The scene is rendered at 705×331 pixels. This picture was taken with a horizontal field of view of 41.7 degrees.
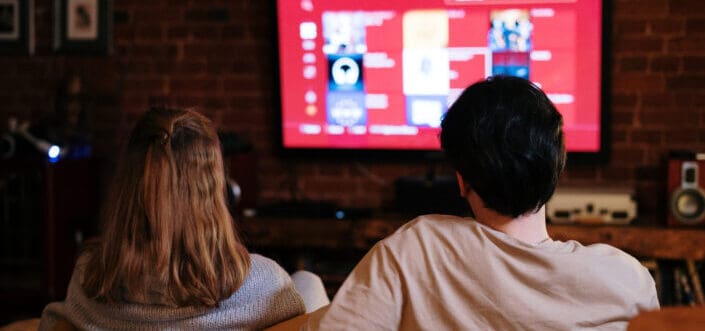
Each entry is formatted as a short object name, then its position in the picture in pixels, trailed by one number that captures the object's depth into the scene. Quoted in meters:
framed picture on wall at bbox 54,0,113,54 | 4.65
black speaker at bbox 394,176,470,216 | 4.00
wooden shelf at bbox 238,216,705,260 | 3.71
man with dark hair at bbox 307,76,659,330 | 1.44
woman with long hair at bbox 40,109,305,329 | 1.73
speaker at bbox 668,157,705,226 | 3.76
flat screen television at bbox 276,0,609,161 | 3.97
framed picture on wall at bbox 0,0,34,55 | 4.77
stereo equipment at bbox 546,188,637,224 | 3.83
